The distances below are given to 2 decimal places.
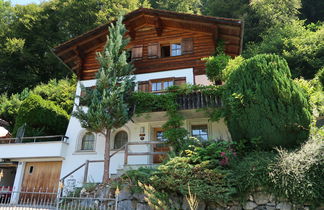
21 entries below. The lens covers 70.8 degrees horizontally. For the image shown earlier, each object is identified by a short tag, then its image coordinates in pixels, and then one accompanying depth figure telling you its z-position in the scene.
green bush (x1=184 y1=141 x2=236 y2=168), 6.77
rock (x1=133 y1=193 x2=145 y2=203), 7.12
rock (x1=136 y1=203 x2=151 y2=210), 7.02
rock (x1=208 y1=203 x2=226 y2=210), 6.33
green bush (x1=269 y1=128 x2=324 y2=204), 5.40
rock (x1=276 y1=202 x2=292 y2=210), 5.67
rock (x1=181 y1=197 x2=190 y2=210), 6.56
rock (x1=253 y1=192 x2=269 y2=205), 5.96
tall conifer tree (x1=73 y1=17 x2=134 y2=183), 9.71
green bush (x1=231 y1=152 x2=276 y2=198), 5.82
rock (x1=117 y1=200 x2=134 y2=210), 7.10
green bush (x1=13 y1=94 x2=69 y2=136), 14.29
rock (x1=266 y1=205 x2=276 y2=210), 5.81
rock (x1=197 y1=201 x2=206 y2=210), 6.43
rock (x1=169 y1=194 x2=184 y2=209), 6.64
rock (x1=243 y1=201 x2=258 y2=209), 6.02
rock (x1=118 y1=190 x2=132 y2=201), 7.29
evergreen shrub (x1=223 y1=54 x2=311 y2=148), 7.01
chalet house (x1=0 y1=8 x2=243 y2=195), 11.68
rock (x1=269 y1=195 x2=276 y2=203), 5.86
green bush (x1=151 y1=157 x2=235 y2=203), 6.04
